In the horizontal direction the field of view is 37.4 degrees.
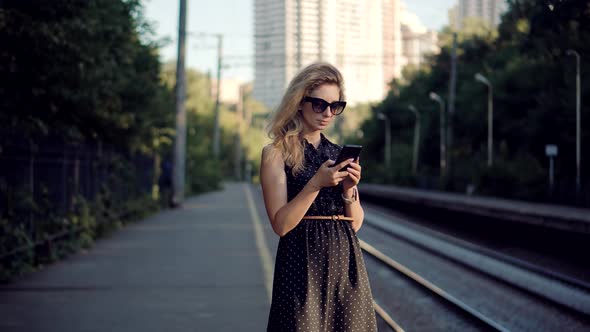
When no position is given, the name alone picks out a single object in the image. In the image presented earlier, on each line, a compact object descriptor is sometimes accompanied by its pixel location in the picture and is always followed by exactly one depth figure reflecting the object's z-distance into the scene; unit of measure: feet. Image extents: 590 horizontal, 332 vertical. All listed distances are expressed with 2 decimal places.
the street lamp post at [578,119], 106.89
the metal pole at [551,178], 117.07
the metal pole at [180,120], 95.45
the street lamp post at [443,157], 185.06
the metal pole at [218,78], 194.08
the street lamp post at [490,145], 157.11
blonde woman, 12.44
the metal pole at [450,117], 160.17
